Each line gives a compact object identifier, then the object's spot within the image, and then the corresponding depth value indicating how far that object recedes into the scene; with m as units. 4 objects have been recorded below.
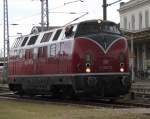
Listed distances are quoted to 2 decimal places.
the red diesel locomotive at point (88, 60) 25.44
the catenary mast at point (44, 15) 52.80
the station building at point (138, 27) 54.34
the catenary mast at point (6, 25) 68.75
